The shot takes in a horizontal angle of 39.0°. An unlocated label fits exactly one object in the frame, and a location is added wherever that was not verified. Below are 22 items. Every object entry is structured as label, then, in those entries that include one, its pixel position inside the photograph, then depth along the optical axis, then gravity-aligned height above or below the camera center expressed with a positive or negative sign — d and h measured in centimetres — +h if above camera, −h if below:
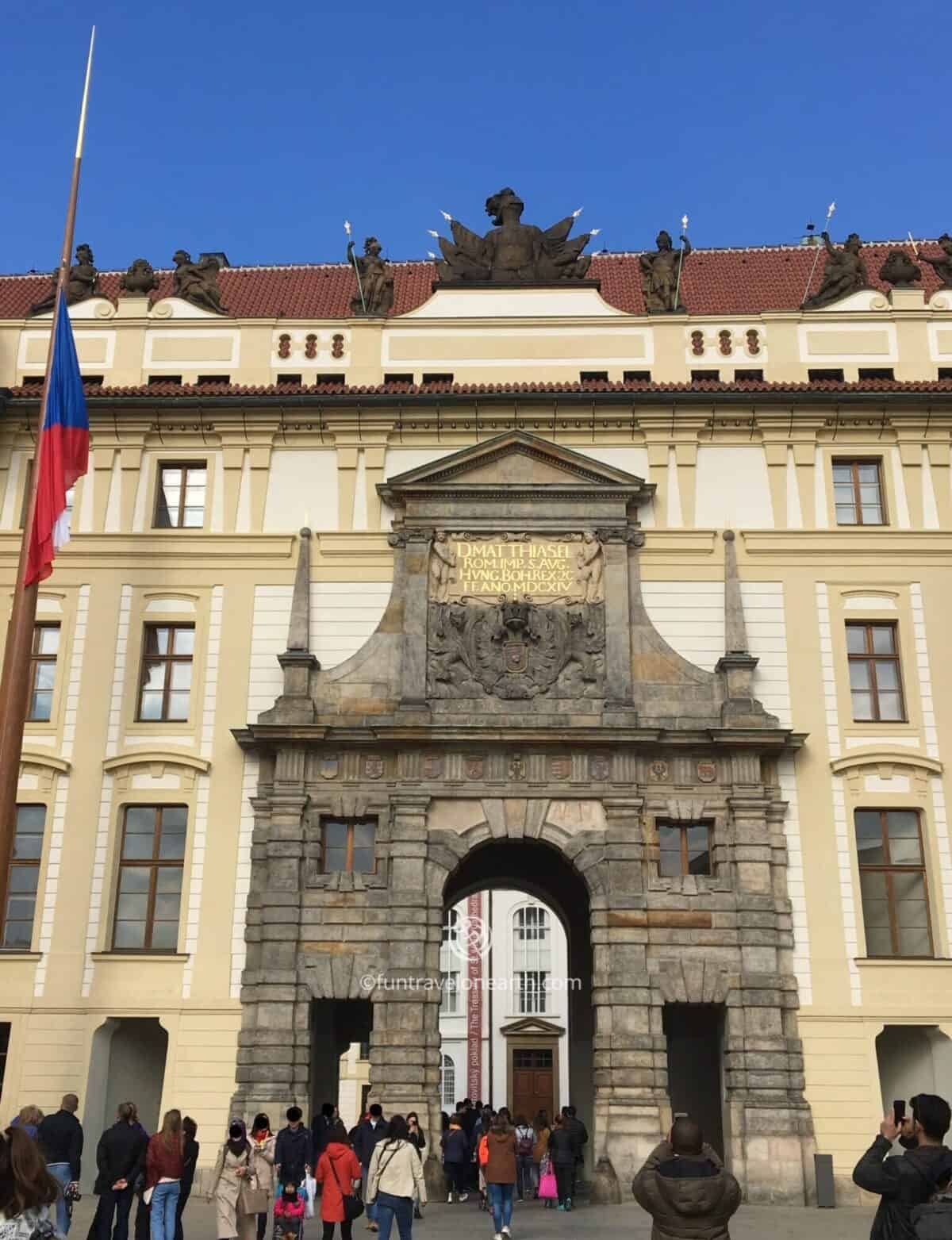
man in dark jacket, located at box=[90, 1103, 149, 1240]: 1430 -57
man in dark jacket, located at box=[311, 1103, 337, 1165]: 1855 -18
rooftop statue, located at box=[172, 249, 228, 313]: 2934 +1723
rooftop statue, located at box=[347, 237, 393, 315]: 2905 +1682
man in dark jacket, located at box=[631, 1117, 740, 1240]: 786 -40
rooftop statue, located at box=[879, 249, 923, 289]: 2853 +1689
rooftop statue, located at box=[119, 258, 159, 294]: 2948 +1720
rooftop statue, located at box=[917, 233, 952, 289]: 2922 +1760
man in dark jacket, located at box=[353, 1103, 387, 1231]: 1967 -26
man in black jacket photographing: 713 -28
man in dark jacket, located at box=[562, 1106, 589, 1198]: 2255 -21
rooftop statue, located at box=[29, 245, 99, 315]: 2947 +1730
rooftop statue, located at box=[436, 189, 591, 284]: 2936 +1792
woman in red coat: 1473 -66
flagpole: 1877 +565
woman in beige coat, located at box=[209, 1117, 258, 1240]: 1403 -71
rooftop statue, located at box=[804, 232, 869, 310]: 2886 +1705
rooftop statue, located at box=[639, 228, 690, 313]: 2880 +1689
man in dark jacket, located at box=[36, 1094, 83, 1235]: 1476 -28
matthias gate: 2316 +538
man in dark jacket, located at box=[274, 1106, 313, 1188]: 1552 -42
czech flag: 2017 +965
